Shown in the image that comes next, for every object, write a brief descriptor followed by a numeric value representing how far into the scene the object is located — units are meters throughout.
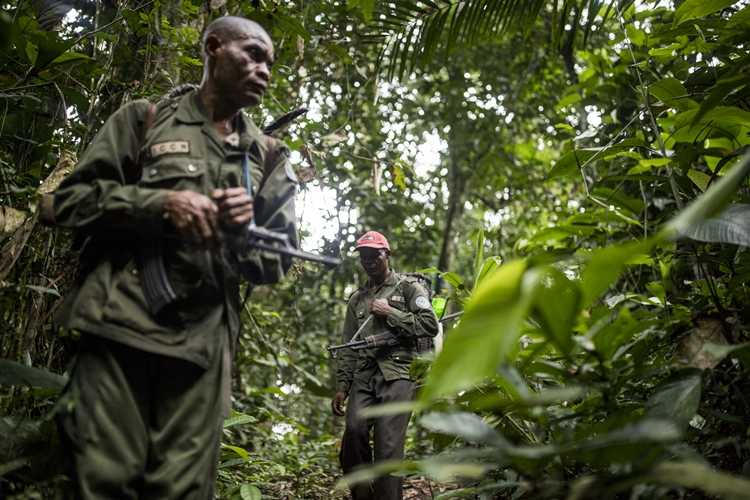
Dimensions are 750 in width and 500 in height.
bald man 1.80
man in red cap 4.69
